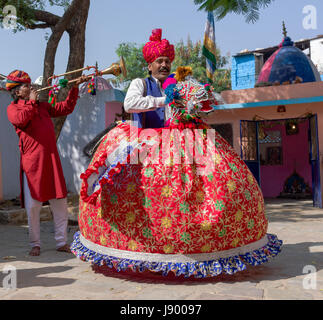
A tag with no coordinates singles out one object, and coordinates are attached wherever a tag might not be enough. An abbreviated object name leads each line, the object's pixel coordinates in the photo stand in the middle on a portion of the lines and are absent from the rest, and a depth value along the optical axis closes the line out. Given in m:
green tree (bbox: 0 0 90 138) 7.61
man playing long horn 4.16
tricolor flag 11.69
